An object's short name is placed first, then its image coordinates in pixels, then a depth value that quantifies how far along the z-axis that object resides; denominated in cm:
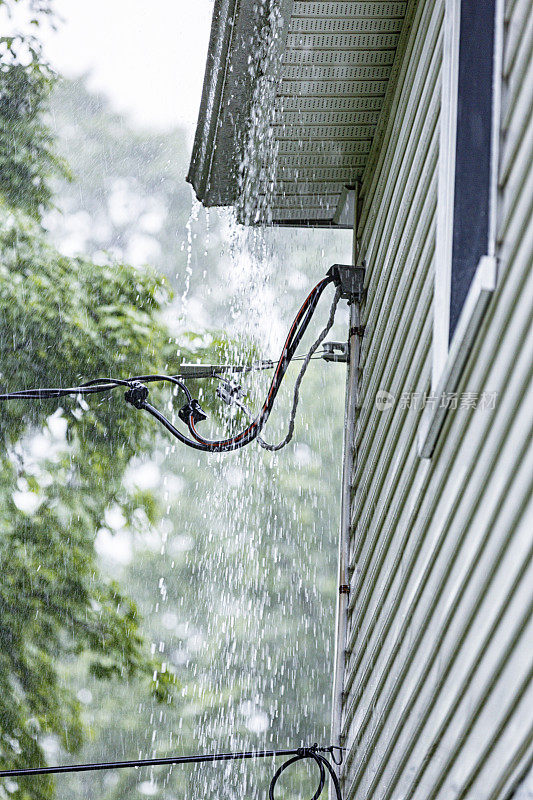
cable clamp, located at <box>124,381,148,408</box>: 995
